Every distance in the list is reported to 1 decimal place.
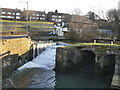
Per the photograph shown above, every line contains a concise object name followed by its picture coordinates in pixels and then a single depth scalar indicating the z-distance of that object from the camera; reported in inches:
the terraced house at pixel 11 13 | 2579.0
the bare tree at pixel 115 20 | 1441.9
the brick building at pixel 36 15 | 2846.5
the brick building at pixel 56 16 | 2932.6
